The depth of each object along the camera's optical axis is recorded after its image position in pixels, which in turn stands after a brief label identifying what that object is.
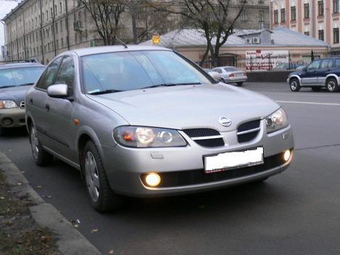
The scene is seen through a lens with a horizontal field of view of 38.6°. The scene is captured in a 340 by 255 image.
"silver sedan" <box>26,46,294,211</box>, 4.09
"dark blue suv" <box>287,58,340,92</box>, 21.82
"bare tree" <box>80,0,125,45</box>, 42.19
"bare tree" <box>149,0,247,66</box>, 37.91
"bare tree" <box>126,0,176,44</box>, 37.28
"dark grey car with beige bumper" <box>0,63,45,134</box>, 10.04
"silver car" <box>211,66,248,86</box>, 33.31
